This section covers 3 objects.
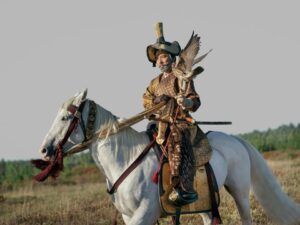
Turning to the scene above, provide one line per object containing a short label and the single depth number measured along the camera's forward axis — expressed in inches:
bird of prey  277.7
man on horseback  274.7
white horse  269.1
